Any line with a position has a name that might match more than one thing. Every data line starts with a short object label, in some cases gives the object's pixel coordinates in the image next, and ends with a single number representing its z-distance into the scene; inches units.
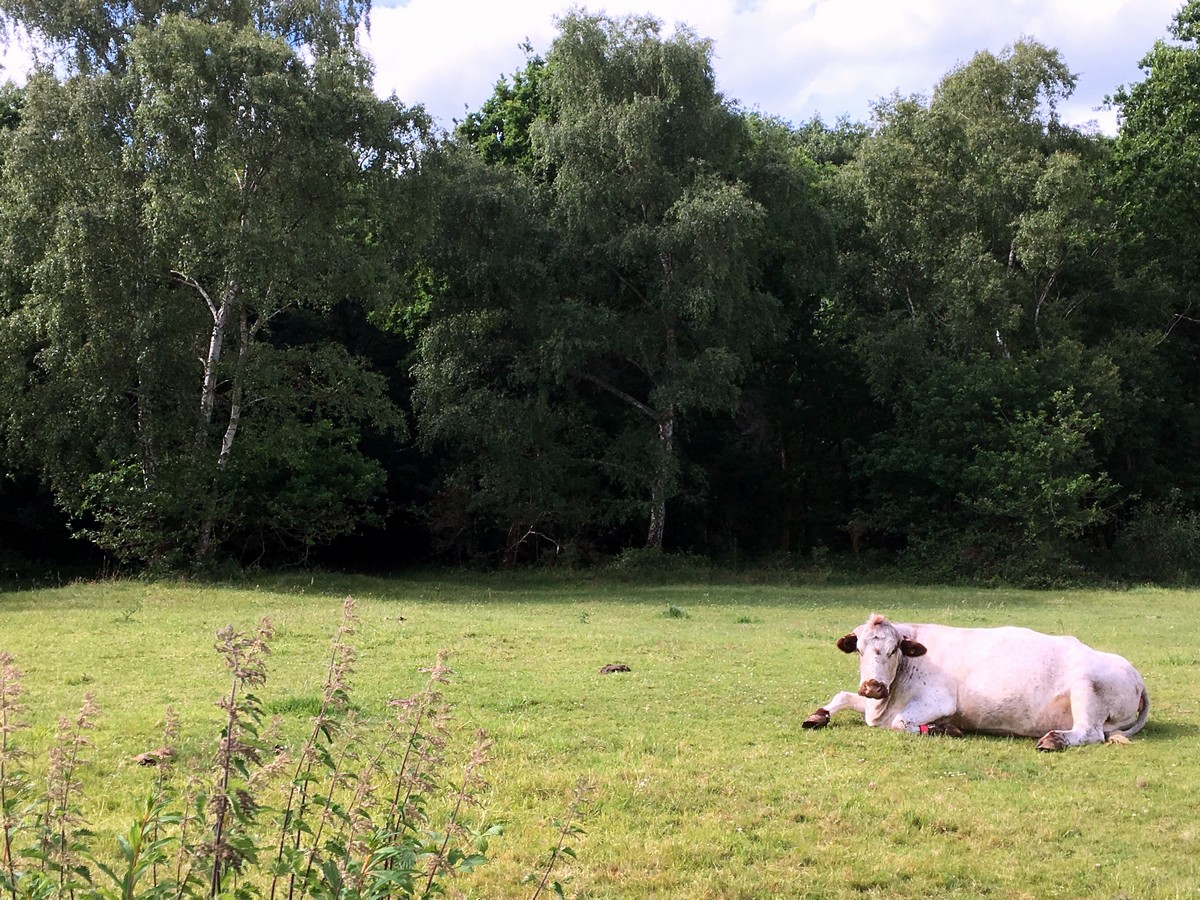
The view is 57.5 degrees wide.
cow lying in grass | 355.3
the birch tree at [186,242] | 952.9
